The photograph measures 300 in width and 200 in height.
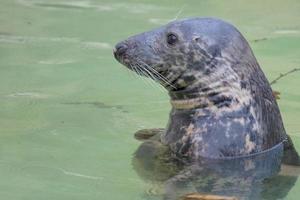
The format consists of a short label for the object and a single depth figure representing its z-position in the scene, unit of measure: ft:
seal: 41.01
